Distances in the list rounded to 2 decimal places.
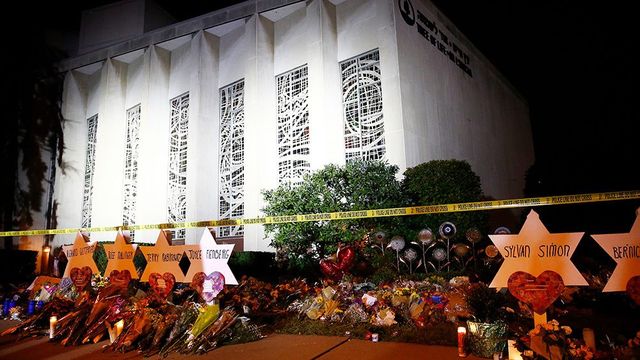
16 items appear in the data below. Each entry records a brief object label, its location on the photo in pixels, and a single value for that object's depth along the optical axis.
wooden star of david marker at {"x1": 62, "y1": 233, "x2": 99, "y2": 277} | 7.10
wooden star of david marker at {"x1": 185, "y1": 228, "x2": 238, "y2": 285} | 5.45
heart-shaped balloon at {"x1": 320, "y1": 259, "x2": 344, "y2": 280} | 7.19
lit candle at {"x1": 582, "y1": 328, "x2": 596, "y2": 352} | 3.48
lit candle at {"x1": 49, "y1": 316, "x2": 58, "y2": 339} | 5.77
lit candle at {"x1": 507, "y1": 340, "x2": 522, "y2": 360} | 3.78
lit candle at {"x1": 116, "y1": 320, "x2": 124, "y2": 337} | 5.31
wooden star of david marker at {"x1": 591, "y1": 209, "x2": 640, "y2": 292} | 3.73
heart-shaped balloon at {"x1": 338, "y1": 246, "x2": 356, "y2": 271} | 7.24
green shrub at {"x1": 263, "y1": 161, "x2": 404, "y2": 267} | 9.55
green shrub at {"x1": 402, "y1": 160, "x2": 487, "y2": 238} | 9.63
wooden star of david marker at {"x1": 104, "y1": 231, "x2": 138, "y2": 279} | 6.49
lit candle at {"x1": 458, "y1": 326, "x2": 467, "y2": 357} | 4.11
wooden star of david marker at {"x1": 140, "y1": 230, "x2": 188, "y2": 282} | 5.89
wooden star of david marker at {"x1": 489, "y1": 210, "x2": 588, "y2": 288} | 3.88
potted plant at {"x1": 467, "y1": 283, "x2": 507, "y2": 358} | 4.07
